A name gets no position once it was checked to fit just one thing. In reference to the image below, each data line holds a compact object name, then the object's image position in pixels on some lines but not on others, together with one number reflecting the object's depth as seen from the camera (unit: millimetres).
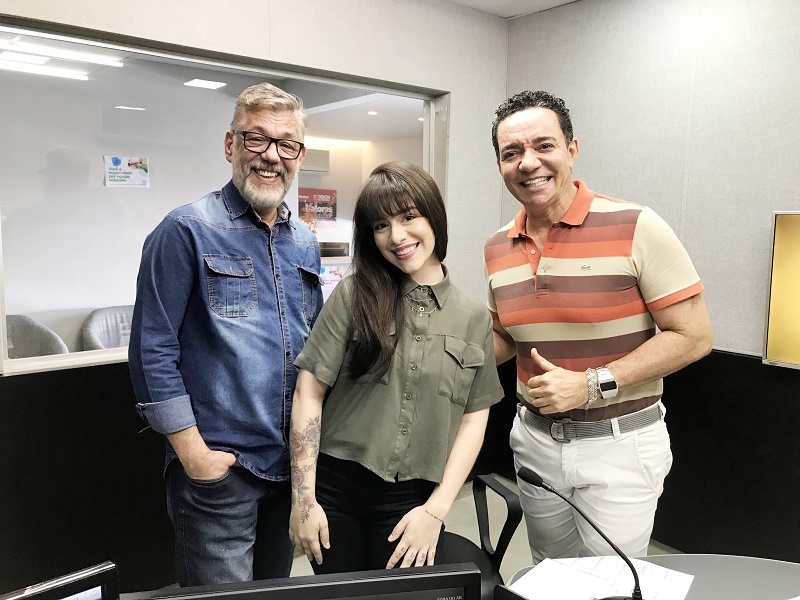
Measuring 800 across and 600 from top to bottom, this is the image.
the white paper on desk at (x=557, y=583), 1159
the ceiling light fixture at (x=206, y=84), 2762
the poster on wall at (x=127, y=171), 2605
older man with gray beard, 1511
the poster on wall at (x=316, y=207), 3150
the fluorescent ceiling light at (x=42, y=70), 2314
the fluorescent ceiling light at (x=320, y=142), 3112
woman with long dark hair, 1435
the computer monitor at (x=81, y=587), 536
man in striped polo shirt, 1675
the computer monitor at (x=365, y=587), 658
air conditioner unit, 3104
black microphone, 1083
